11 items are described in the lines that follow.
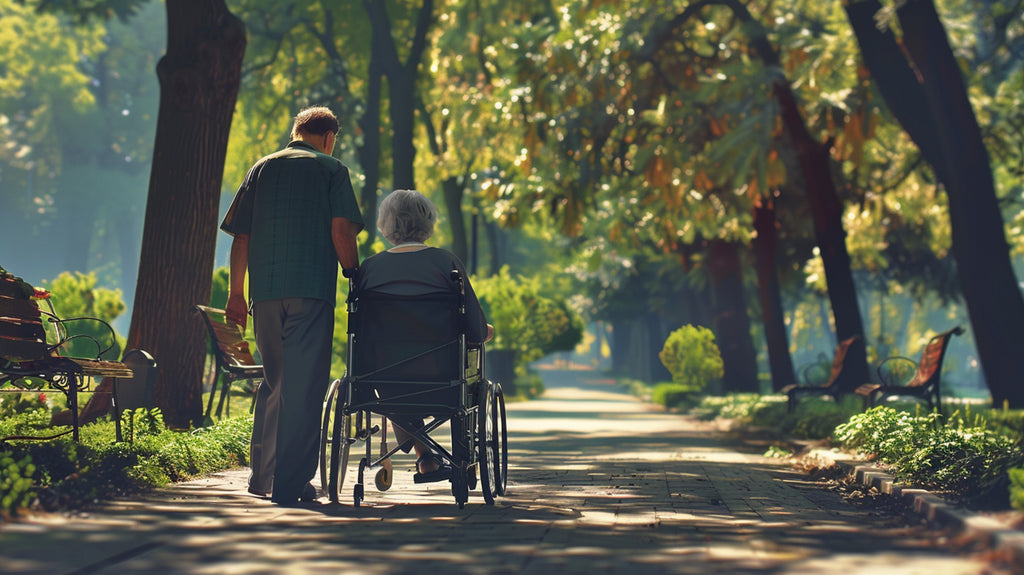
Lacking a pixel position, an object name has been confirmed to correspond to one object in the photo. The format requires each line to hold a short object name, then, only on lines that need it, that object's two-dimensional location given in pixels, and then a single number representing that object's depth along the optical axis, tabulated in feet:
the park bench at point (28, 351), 26.43
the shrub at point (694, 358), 99.45
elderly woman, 24.75
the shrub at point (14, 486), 19.81
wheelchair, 24.39
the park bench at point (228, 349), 35.06
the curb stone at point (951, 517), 17.40
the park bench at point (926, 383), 46.96
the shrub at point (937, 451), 25.16
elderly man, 24.13
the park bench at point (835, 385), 57.62
